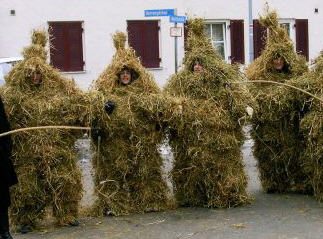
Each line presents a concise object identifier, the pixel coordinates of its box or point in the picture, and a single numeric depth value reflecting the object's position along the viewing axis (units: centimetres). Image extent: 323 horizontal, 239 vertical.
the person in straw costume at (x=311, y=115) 809
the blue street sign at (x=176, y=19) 1384
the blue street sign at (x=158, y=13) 1369
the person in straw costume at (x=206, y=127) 792
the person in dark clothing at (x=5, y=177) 673
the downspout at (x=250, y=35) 1875
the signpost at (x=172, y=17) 1371
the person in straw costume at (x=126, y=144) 772
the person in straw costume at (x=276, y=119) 859
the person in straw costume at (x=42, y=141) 722
